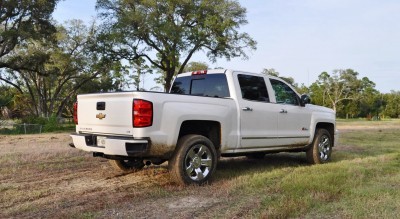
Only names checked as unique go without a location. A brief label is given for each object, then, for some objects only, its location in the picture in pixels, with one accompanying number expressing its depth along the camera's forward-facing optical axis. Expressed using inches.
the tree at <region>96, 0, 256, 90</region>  1152.2
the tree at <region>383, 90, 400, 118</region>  3799.2
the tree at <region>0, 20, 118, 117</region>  1697.8
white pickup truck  227.9
